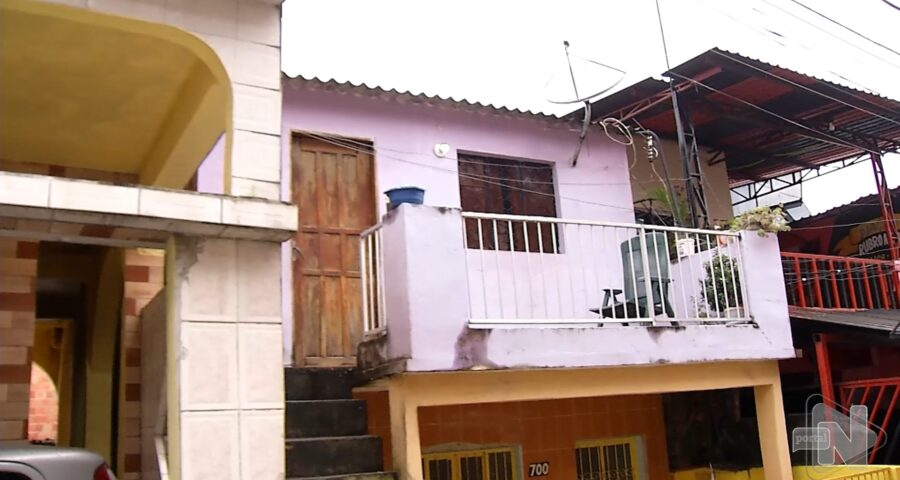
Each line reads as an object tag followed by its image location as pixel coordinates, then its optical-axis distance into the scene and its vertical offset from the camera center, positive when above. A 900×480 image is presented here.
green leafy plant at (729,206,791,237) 7.80 +1.58
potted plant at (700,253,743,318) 7.69 +0.99
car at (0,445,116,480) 3.54 -0.14
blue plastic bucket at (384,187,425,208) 6.32 +1.65
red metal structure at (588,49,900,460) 8.76 +3.46
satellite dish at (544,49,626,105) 9.07 +3.59
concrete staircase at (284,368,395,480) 5.73 -0.11
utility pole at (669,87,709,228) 9.11 +2.51
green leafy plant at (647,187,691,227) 9.02 +2.26
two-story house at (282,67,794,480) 6.14 +0.89
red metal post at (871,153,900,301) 11.55 +2.49
